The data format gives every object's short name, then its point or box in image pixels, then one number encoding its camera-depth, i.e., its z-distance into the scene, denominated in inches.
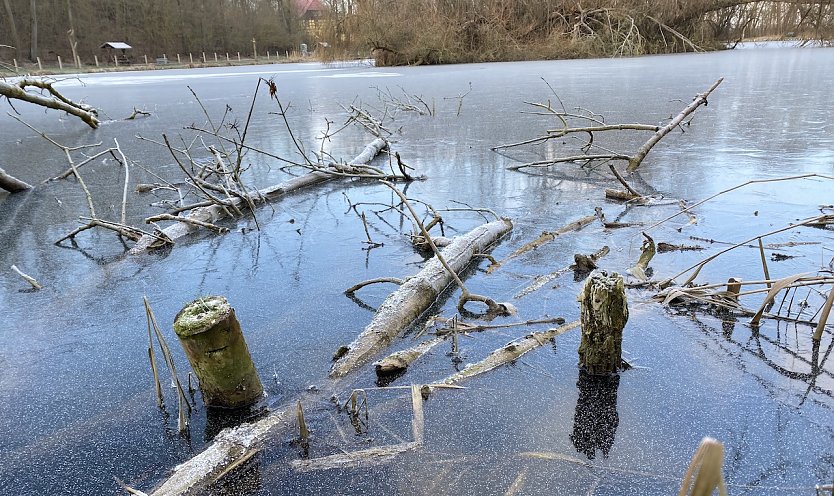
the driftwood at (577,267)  130.4
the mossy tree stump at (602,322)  86.0
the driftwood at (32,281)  136.4
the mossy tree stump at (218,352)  82.2
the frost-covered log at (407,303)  99.9
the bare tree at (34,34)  1617.0
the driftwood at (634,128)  214.8
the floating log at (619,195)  186.7
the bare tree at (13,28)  1531.7
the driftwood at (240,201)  173.1
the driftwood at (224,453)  71.6
